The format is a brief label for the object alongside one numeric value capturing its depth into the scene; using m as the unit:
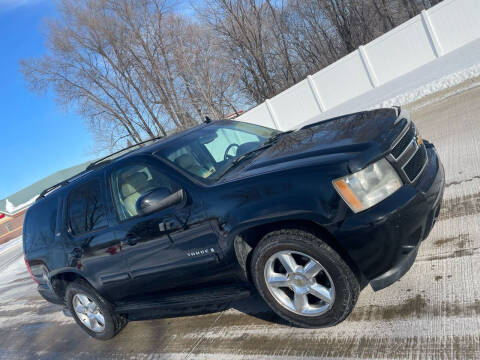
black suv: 2.79
